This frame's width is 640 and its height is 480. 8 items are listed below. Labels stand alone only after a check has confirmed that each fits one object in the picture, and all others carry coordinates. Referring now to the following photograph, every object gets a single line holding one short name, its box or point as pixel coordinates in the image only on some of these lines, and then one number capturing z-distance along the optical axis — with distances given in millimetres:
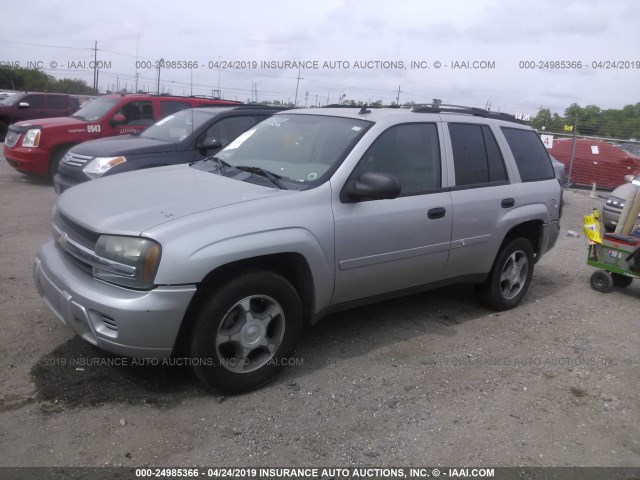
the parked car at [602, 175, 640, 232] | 9703
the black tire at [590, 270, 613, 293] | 6219
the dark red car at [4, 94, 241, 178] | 10062
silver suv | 3084
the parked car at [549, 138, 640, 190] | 14391
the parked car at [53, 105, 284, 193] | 7016
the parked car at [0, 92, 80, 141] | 17938
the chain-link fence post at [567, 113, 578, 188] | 14203
